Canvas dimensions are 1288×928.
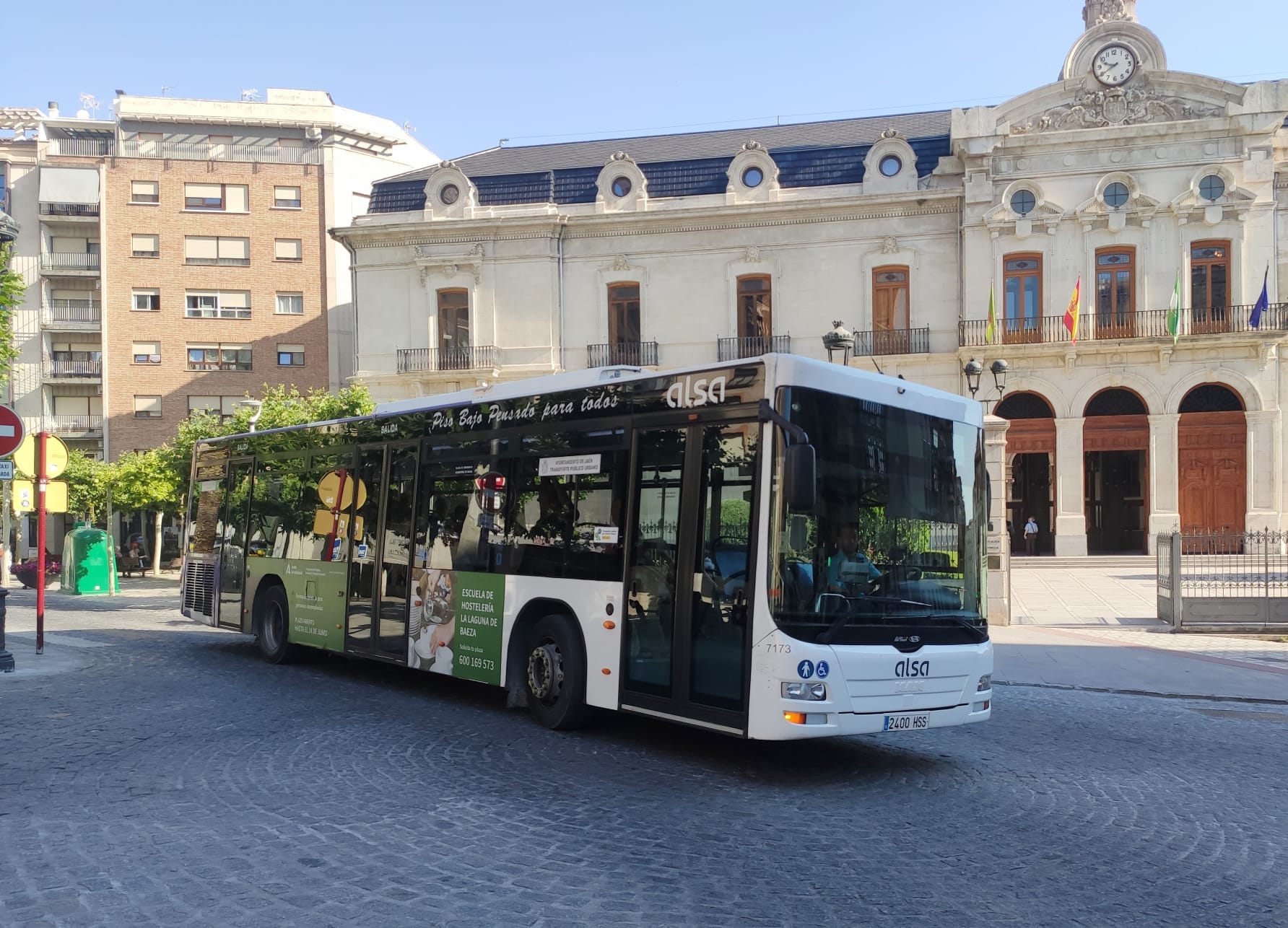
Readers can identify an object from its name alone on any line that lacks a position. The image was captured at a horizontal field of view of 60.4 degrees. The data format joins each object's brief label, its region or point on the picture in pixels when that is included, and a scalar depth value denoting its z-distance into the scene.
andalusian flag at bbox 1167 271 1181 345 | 30.69
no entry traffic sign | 11.88
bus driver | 7.10
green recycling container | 26.55
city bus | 7.05
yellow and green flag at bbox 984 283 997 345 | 31.72
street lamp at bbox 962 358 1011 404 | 23.48
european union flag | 29.95
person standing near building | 32.44
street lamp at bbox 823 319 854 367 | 16.75
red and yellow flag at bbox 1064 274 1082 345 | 30.89
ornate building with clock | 31.50
